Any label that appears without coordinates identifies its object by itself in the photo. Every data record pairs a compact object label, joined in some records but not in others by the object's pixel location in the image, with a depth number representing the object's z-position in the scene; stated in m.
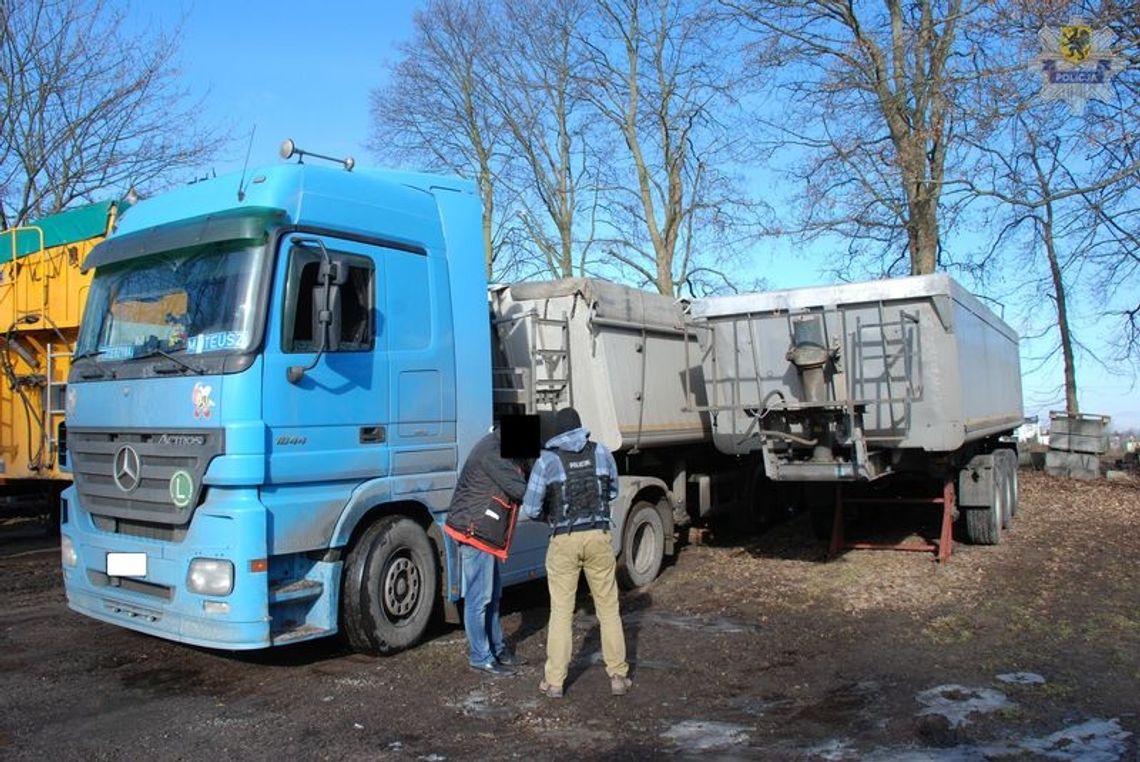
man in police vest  5.62
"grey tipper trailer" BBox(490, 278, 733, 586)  8.34
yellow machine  10.48
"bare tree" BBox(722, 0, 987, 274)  14.66
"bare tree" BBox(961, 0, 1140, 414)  10.88
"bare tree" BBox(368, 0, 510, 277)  28.58
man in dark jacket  6.12
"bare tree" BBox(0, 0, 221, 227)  17.78
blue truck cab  5.69
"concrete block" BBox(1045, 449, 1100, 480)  19.28
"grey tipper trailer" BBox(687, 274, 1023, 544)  8.84
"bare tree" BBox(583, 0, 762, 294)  25.70
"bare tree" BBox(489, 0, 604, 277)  27.61
